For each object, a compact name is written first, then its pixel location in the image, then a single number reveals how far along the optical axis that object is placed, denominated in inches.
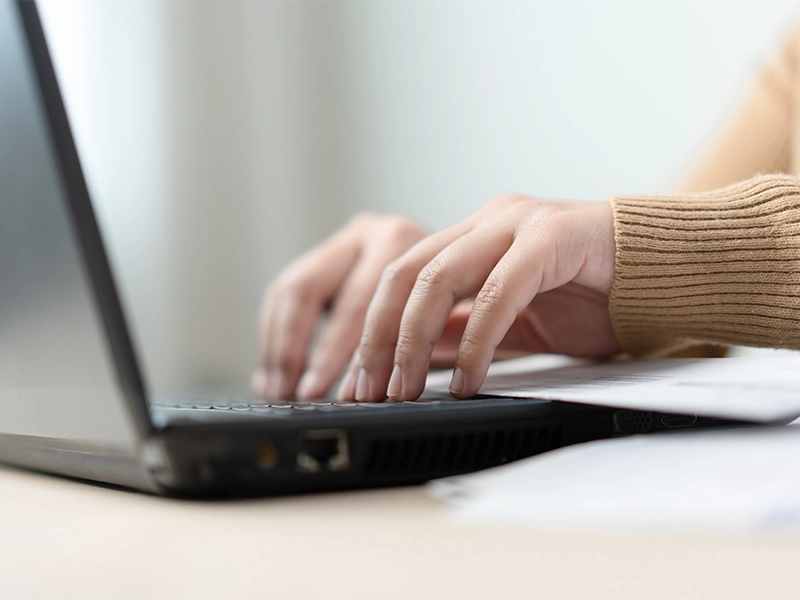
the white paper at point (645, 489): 8.7
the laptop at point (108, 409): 11.1
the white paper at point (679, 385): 12.6
